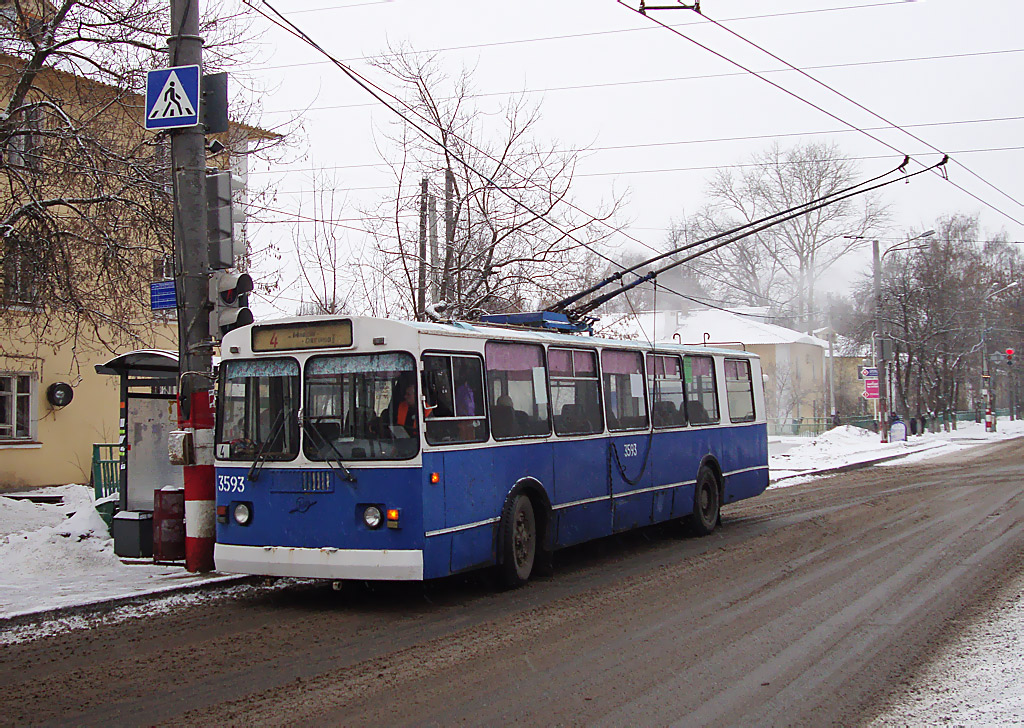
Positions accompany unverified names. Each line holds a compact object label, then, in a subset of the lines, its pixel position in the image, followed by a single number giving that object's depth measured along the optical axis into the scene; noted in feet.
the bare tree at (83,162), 42.29
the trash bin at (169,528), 32.96
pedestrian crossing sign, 33.12
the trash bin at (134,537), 33.68
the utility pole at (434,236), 66.36
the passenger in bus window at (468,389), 30.50
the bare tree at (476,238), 67.46
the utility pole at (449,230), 67.90
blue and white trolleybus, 28.55
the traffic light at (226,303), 33.42
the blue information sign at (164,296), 34.37
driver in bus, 28.55
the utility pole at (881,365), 121.90
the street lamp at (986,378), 178.70
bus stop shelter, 40.01
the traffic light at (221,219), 34.73
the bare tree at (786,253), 196.34
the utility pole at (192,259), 33.32
